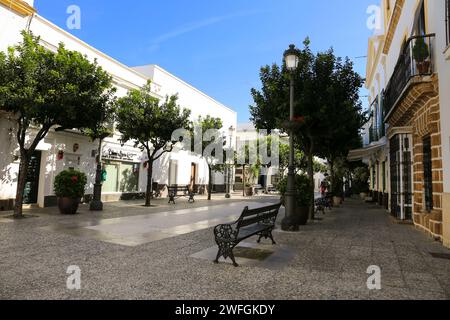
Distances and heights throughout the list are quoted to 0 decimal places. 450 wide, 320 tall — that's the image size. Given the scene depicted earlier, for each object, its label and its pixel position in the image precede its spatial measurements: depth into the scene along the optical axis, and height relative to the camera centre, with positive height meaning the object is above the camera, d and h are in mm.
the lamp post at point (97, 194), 12914 -554
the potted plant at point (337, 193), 18984 -359
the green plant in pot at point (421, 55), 7336 +3177
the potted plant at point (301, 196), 9812 -304
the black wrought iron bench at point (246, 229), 5113 -866
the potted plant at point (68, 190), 11195 -355
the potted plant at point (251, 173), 35000 +1401
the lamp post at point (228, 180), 24316 +347
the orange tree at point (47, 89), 9234 +2824
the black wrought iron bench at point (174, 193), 17388 -570
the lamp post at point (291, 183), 8742 +84
